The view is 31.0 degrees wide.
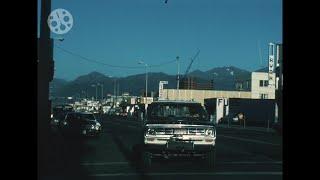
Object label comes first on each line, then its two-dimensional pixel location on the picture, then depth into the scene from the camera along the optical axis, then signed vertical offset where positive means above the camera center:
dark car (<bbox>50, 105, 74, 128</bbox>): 34.94 -1.15
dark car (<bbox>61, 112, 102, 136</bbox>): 30.44 -1.16
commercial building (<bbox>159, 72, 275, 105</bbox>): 119.96 +2.59
